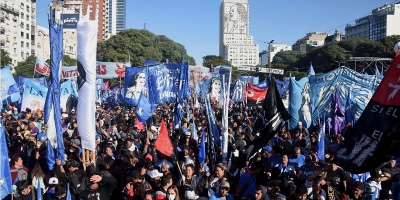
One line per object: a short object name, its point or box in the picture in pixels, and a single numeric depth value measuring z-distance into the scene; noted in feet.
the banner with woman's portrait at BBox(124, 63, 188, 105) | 52.29
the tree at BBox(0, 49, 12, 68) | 153.93
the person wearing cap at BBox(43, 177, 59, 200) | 21.53
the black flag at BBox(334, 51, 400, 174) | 11.51
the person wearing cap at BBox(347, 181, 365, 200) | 19.19
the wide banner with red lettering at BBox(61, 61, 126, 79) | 86.63
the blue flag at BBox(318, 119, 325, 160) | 27.61
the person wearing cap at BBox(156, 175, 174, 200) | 19.61
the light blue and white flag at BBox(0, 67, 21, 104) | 55.36
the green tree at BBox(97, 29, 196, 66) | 205.67
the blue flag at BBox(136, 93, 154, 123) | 47.76
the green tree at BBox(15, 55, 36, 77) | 163.22
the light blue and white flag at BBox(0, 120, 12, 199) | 19.92
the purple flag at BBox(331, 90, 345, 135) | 43.65
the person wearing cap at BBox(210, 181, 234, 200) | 19.31
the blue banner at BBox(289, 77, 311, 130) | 44.27
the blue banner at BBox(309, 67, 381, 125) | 45.73
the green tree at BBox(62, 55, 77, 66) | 183.44
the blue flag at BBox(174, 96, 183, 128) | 41.65
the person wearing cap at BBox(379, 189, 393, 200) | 17.84
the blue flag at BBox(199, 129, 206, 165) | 28.02
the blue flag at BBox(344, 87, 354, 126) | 45.19
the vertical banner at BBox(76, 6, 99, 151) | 22.31
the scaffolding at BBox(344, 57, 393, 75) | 151.71
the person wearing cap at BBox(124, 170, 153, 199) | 20.68
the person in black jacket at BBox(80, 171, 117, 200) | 19.85
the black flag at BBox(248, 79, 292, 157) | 25.58
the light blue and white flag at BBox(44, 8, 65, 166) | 25.76
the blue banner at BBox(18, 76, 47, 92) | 70.96
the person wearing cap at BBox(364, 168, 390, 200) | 19.69
